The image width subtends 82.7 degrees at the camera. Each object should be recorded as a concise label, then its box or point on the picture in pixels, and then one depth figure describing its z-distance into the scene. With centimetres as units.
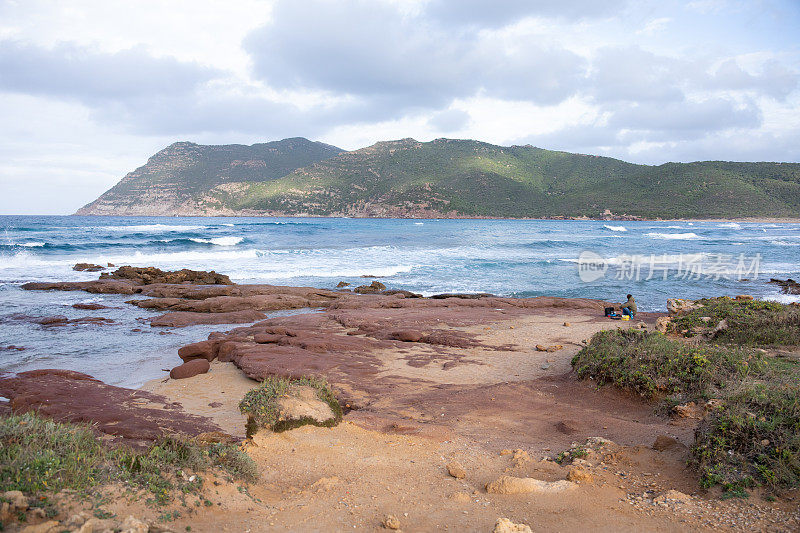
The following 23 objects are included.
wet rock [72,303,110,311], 1728
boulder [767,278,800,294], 2145
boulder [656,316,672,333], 1103
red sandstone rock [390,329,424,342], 1234
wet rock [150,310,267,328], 1531
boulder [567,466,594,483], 462
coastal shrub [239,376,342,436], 595
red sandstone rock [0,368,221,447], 626
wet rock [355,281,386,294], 2288
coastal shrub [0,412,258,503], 330
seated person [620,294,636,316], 1494
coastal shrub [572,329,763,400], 674
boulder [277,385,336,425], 611
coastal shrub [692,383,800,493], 405
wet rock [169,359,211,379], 950
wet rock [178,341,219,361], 1063
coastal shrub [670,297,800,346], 945
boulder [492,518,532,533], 354
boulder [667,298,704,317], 1241
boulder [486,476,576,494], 448
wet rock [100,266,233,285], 2466
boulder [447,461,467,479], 496
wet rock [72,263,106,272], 2966
